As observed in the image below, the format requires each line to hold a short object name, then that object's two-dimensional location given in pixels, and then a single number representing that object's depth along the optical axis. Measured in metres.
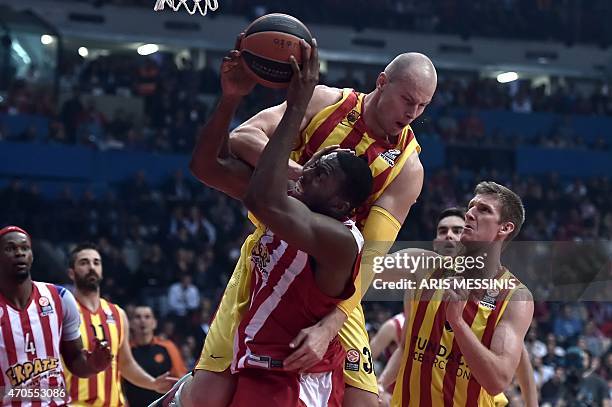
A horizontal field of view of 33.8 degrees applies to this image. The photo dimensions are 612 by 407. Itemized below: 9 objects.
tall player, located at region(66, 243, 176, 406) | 8.91
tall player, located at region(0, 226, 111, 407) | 6.81
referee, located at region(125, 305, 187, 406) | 10.29
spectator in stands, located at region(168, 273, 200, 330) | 16.25
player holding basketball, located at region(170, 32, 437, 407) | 4.74
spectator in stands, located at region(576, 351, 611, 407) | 13.65
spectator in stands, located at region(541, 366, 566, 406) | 14.81
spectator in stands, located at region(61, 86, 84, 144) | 20.58
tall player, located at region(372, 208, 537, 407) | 6.49
